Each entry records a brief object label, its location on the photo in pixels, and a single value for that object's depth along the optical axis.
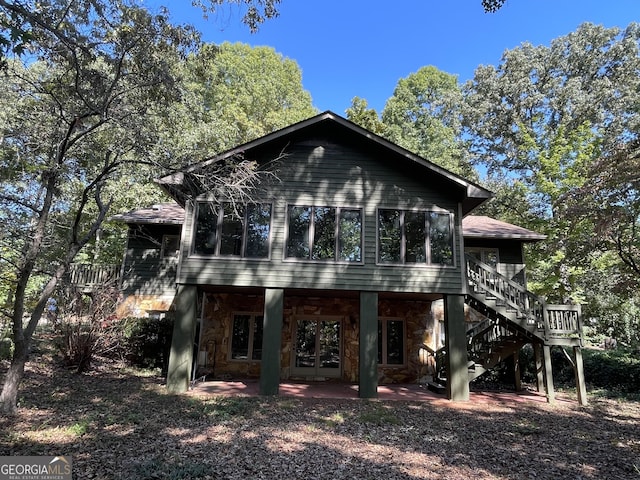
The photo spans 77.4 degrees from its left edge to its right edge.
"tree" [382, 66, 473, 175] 27.11
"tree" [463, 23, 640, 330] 15.98
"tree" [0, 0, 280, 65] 4.94
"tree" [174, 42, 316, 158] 25.16
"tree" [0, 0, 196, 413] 7.05
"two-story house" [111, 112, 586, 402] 10.48
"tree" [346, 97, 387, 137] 26.02
